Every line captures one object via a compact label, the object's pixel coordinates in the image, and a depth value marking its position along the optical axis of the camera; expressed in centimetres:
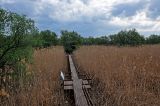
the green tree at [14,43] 226
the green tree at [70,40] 1176
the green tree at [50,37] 1467
